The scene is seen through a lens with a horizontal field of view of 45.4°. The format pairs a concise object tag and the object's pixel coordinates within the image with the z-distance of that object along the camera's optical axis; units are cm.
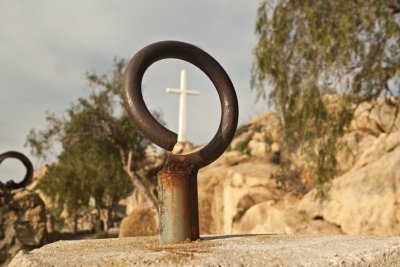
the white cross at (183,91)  1593
